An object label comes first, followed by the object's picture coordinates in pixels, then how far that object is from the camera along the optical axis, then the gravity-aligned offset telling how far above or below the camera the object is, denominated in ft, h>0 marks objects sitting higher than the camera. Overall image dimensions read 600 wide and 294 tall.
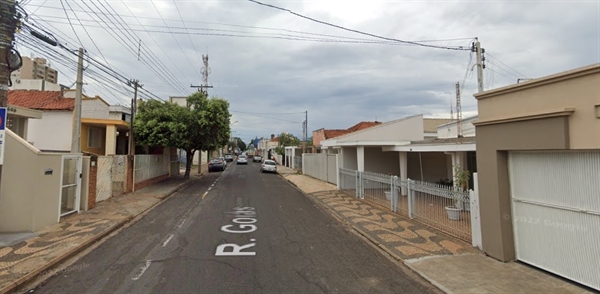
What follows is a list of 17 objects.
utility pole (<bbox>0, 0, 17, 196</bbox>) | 23.61 +9.73
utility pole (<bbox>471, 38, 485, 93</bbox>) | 50.29 +15.76
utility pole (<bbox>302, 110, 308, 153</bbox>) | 164.40 +18.63
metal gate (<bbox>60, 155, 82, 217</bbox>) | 33.09 -2.28
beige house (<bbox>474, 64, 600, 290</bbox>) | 16.62 -0.74
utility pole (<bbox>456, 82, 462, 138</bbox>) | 88.22 +15.55
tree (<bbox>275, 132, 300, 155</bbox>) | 210.83 +14.78
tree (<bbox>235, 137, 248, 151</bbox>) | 524.52 +29.91
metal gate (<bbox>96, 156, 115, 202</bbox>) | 43.68 -2.24
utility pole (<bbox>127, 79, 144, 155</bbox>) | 58.34 +10.73
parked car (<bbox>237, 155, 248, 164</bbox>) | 173.69 +1.03
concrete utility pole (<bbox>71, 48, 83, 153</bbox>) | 39.14 +6.73
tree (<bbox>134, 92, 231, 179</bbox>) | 66.23 +8.41
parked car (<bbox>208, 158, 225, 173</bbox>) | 117.70 -1.13
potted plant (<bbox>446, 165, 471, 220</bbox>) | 26.64 -2.84
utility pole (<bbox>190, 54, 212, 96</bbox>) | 120.16 +34.63
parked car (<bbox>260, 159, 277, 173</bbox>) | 113.39 -1.90
